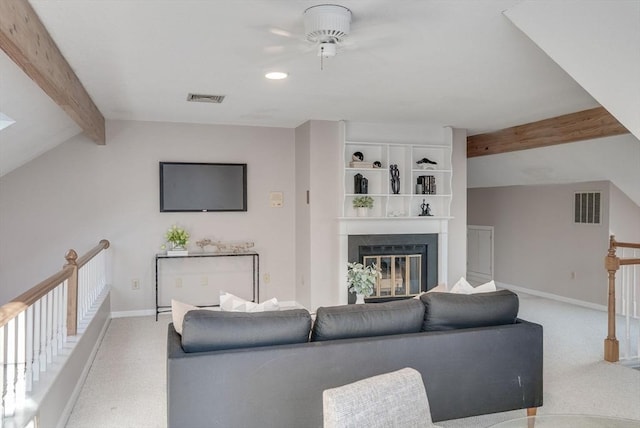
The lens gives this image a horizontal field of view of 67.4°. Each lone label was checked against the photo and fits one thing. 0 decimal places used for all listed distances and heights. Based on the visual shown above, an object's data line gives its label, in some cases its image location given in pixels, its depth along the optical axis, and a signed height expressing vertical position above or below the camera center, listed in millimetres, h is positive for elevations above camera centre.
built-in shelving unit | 5898 +424
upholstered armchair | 1496 -628
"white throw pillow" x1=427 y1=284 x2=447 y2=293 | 3344 -537
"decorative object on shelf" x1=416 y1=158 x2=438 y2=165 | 6152 +638
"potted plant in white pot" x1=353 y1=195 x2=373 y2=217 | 5863 +90
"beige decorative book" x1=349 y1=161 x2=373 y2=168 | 5754 +568
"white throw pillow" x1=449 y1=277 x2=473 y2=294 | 3207 -516
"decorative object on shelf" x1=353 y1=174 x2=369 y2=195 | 5844 +328
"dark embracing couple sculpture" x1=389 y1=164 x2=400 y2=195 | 6016 +410
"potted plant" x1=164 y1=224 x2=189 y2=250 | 5617 -320
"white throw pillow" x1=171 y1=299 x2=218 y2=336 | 2588 -555
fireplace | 5851 -604
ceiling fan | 2480 +994
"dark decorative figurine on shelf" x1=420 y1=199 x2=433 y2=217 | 6223 +34
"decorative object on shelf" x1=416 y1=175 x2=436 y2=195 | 6145 +355
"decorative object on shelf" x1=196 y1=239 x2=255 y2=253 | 5977 -440
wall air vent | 6152 +57
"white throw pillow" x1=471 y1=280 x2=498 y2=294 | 3234 -522
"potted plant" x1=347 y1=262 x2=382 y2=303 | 3592 -515
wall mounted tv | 5812 +300
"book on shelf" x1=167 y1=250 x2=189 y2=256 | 5617 -496
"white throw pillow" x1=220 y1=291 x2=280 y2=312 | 2727 -542
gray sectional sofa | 2332 -774
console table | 5664 -629
